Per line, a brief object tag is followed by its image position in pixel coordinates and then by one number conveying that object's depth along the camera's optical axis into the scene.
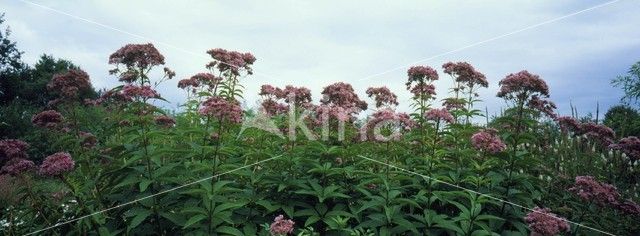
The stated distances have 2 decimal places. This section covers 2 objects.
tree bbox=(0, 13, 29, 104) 25.66
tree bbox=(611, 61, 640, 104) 29.71
